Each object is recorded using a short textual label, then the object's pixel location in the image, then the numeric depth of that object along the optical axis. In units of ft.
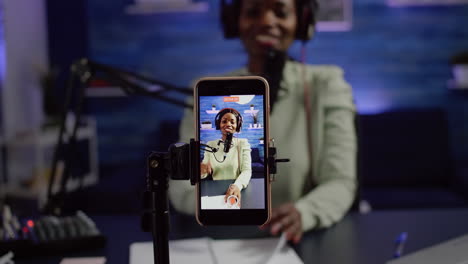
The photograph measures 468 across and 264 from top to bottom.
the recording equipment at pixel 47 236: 2.70
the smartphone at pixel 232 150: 1.50
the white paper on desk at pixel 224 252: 2.54
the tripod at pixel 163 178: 1.54
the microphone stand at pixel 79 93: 2.48
